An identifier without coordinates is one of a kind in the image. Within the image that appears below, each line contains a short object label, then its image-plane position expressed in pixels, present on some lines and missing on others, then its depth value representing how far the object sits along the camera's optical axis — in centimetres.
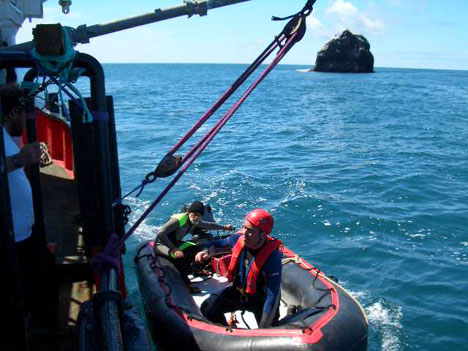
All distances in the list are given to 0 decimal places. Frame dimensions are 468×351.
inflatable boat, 489
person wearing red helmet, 508
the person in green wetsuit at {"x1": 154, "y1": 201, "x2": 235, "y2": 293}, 665
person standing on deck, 252
